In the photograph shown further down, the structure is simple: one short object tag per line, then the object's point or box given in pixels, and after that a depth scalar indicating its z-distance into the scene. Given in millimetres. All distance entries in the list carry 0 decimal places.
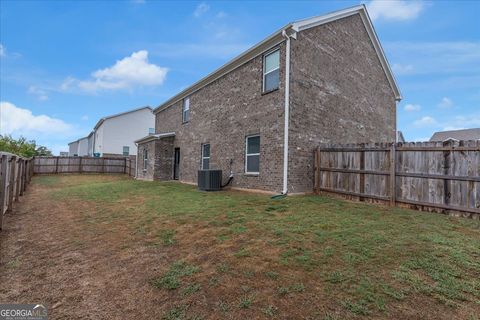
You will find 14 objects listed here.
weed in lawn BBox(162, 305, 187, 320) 2582
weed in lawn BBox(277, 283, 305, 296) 2920
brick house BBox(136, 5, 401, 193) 9484
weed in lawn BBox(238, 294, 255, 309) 2710
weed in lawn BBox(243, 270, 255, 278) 3348
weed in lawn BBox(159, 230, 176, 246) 4781
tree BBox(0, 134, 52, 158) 21948
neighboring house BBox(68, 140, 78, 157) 50325
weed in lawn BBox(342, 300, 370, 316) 2496
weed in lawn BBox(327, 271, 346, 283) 3122
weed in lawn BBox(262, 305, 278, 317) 2547
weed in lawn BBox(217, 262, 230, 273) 3533
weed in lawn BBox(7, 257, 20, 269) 3971
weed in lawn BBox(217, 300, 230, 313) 2665
